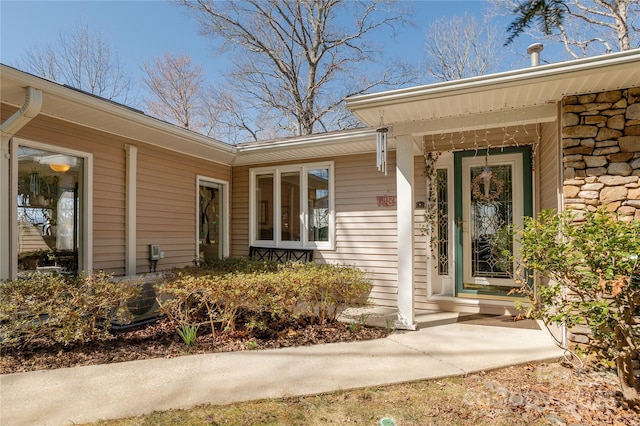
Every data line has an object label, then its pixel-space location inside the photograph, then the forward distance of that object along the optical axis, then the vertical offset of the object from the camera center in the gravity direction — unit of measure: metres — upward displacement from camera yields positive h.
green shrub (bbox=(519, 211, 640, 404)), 2.43 -0.44
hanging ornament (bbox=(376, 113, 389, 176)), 4.20 +0.95
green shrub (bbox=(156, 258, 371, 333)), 3.93 -0.83
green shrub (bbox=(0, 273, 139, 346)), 3.31 -0.83
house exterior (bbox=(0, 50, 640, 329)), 3.37 +0.54
